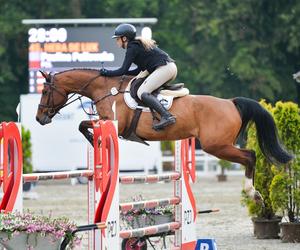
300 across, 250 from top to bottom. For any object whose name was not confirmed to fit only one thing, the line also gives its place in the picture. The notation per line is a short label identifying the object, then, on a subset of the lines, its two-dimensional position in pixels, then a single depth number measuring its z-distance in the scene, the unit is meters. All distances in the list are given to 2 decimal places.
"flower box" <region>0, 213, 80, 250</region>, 14.68
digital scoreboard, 53.31
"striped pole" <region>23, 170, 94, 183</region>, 17.43
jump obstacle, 16.02
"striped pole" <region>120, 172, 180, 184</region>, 19.39
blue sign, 20.41
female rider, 22.09
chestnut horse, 22.42
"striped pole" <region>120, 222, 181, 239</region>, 17.81
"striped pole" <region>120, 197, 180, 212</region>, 17.89
